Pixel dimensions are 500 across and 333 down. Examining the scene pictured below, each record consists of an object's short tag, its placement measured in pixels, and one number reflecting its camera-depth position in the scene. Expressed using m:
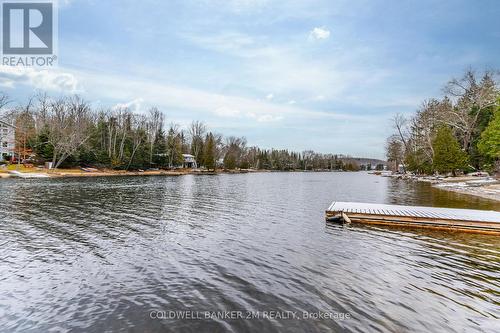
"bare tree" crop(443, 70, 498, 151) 56.59
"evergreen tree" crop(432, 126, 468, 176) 55.59
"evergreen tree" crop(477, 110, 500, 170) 41.31
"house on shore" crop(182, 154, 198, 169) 115.29
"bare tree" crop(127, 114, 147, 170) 79.91
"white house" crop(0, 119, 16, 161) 65.88
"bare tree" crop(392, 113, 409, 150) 81.65
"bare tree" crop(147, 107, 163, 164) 89.69
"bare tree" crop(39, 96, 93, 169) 62.25
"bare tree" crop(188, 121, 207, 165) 113.13
